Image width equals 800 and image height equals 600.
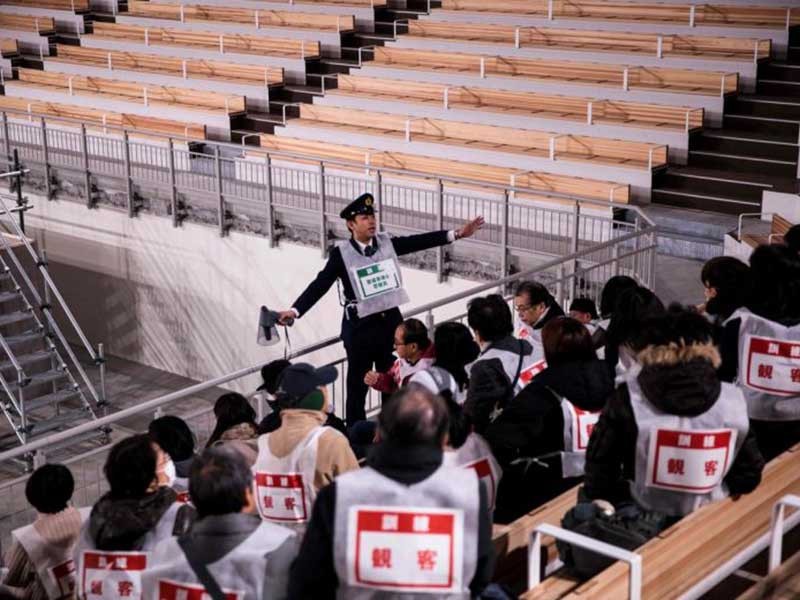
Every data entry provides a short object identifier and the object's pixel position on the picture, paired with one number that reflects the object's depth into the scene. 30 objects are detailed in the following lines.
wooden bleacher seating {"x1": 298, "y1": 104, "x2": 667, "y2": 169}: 10.45
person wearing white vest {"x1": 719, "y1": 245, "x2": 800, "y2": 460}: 4.39
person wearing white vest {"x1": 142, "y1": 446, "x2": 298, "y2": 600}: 2.90
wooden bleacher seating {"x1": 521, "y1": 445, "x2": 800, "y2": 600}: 3.22
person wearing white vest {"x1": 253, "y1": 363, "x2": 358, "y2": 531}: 3.93
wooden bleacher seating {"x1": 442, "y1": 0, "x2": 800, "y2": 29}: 11.61
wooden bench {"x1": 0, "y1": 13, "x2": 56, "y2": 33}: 16.86
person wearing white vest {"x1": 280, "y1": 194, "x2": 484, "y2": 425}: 6.76
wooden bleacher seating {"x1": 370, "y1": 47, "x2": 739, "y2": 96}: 11.00
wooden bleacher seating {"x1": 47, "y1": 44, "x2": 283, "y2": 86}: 13.86
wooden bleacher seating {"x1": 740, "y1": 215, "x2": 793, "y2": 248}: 8.32
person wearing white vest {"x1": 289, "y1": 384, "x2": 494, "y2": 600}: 2.72
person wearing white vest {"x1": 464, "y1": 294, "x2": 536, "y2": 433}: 4.51
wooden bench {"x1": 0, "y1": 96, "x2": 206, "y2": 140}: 13.20
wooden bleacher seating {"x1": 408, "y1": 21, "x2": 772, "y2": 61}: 11.27
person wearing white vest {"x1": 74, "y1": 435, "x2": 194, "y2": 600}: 3.49
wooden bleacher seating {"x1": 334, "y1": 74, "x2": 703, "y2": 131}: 10.80
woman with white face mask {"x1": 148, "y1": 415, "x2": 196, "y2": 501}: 4.76
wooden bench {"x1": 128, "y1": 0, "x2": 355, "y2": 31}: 14.42
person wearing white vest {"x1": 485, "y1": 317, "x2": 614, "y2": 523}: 4.02
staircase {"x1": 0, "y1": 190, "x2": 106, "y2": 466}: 10.46
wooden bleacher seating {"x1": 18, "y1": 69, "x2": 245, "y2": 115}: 13.45
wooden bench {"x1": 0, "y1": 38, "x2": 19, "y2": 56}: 16.61
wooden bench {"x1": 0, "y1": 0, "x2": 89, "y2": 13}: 17.02
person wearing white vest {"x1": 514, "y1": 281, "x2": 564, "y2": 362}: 5.51
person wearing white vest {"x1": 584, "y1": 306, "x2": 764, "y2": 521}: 3.44
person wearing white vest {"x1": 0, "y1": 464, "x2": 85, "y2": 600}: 4.20
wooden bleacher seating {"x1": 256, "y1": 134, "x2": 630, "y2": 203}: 10.00
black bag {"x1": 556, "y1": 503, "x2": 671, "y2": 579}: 3.43
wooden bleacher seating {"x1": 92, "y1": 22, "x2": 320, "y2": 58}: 14.19
